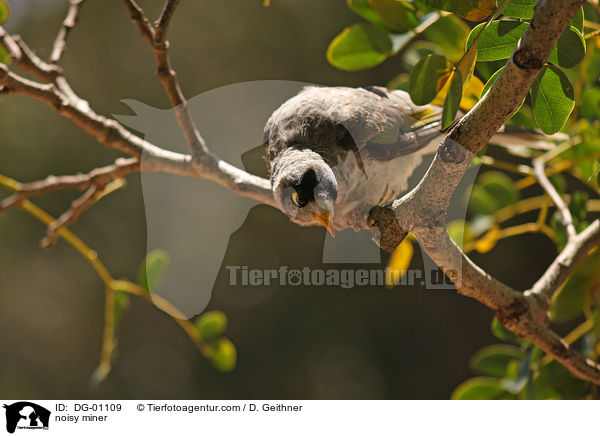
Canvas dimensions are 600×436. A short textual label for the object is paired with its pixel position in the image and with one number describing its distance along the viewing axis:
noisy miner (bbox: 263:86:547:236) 2.48
